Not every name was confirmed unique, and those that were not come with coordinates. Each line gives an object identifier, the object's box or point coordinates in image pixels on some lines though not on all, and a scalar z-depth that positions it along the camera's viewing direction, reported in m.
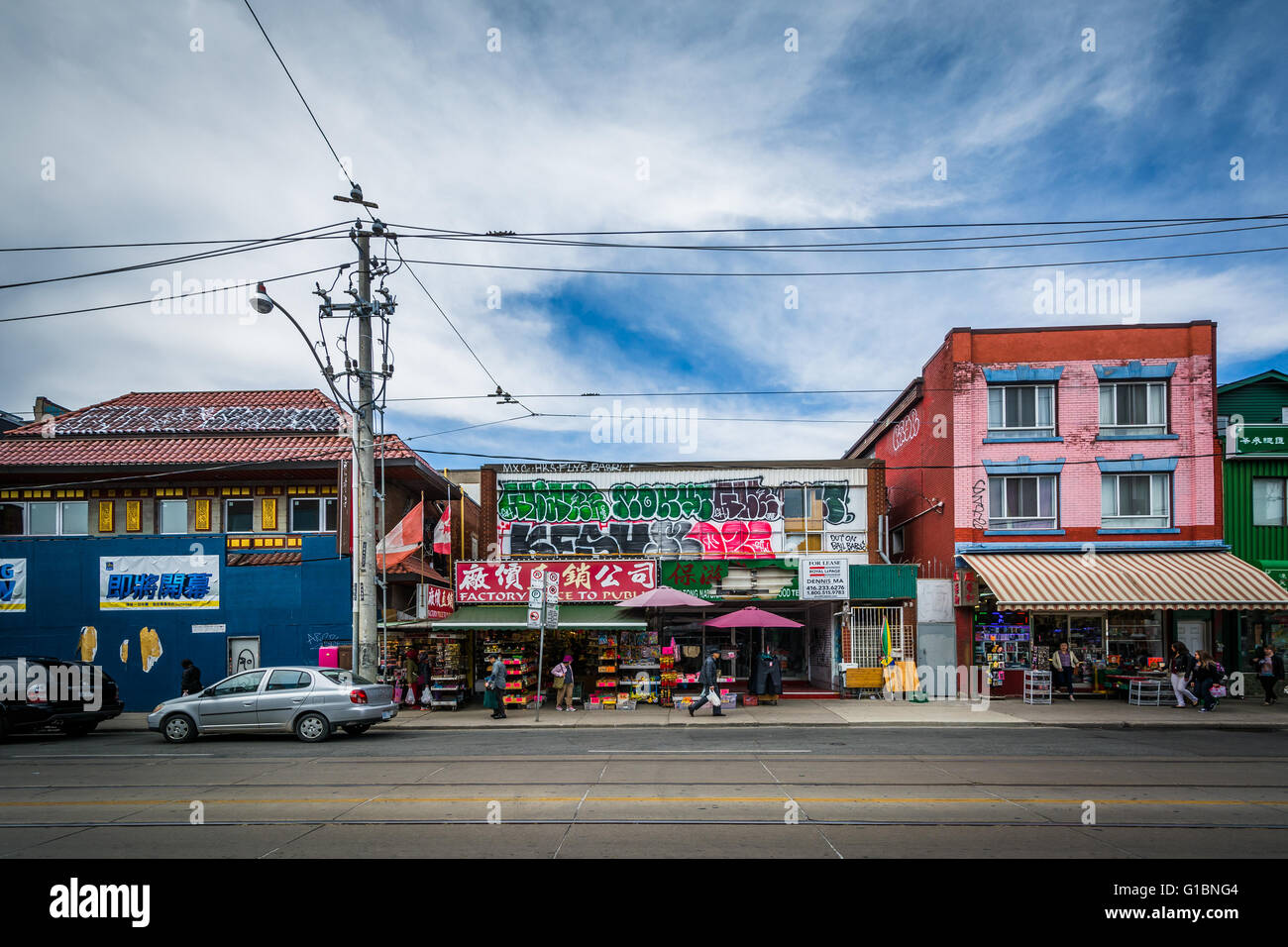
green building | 25.77
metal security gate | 24.75
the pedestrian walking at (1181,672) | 22.52
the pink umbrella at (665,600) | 22.77
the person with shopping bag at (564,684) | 22.53
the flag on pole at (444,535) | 25.89
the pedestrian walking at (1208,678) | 21.75
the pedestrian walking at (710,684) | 20.70
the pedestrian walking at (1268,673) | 22.92
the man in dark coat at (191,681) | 21.36
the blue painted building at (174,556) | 24.23
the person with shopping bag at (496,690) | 20.84
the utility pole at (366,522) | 18.98
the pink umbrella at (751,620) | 22.61
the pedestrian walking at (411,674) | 23.27
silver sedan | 17.11
